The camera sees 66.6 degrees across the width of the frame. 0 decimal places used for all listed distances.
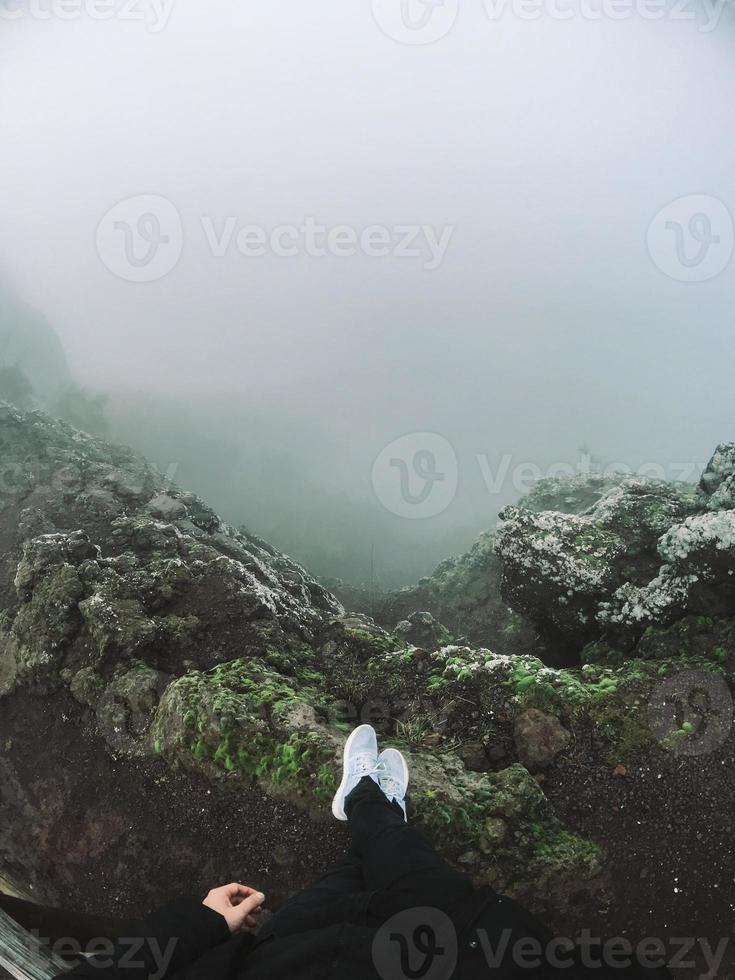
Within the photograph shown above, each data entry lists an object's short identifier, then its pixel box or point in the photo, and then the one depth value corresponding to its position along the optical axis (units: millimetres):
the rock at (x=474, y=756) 3326
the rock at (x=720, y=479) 4043
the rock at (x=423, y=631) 5199
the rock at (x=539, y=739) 3264
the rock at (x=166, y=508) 5562
